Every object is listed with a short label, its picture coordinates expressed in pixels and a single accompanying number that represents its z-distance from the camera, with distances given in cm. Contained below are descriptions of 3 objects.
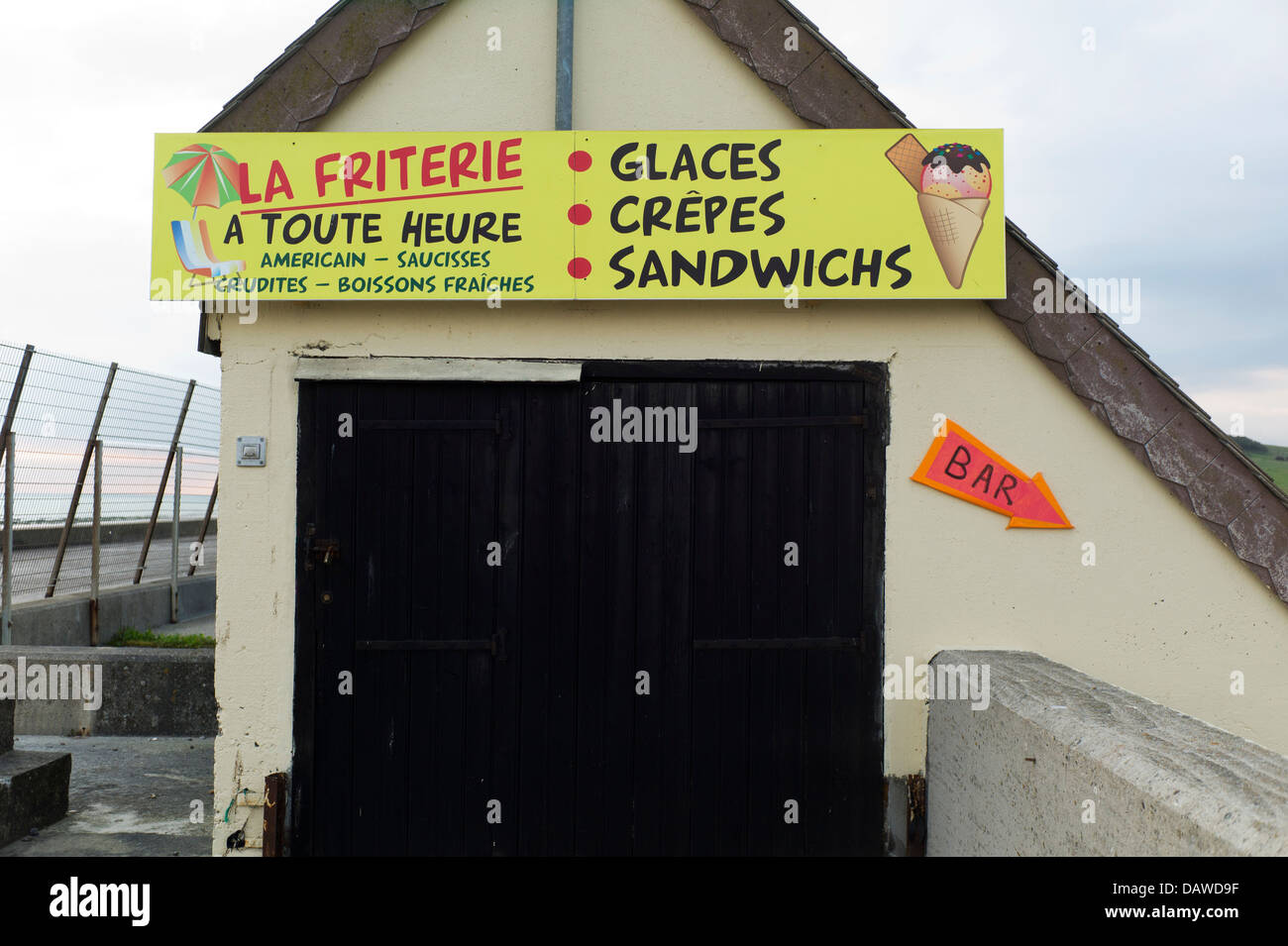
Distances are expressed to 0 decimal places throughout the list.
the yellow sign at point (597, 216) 418
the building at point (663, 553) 425
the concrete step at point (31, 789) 463
